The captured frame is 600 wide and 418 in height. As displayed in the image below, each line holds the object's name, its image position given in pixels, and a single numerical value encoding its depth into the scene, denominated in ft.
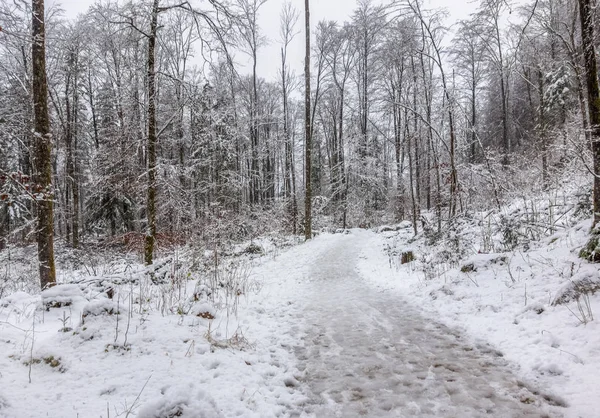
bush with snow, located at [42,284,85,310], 13.44
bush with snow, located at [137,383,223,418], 7.36
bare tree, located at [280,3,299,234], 70.64
